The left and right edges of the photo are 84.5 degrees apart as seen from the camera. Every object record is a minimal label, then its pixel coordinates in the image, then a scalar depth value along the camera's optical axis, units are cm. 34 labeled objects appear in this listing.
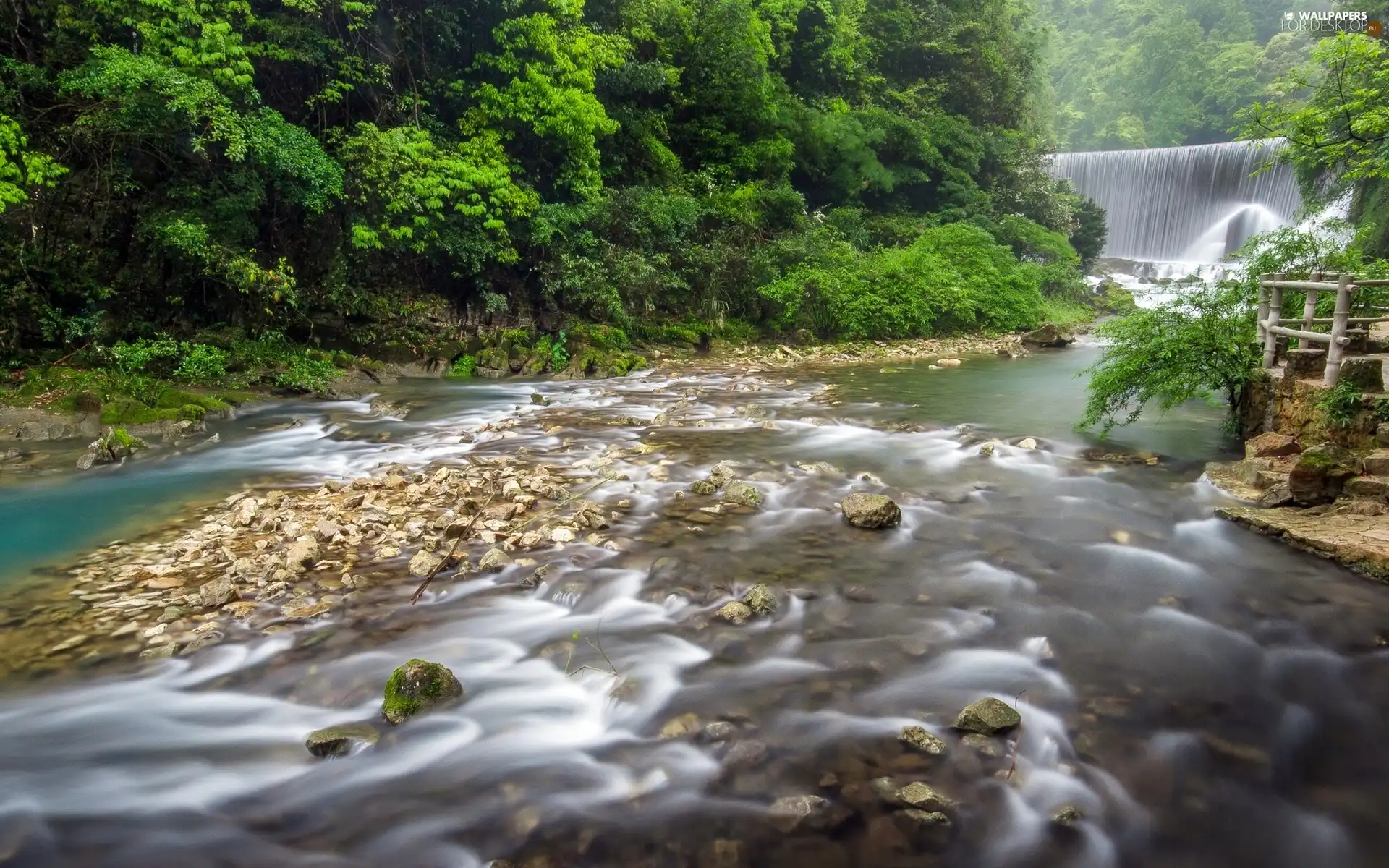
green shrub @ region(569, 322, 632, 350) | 1524
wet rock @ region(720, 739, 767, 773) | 334
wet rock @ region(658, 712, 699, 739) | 359
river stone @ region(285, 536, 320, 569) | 511
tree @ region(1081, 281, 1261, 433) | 794
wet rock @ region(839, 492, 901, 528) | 604
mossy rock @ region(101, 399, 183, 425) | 921
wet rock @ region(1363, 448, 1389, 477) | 571
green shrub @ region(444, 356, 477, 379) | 1420
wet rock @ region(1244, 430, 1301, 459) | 694
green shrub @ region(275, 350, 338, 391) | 1188
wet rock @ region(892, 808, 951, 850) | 288
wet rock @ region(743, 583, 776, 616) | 466
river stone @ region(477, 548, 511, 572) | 521
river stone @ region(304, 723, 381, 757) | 341
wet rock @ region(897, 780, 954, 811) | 304
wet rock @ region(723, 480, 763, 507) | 656
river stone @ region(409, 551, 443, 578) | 512
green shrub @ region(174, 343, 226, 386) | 1124
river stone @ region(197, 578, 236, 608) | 462
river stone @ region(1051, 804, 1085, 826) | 303
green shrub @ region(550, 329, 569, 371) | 1474
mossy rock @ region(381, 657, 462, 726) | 366
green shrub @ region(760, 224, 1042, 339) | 1722
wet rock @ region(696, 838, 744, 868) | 282
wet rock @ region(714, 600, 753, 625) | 458
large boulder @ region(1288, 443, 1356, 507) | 589
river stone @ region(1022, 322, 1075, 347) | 1838
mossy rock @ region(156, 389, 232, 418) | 986
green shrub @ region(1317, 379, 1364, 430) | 618
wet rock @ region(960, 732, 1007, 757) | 339
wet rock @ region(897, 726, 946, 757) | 339
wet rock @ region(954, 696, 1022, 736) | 350
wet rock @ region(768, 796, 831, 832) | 298
